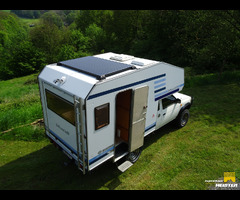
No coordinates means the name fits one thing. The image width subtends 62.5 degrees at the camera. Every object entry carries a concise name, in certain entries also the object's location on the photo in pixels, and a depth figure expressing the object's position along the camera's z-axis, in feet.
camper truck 16.10
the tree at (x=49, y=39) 109.43
